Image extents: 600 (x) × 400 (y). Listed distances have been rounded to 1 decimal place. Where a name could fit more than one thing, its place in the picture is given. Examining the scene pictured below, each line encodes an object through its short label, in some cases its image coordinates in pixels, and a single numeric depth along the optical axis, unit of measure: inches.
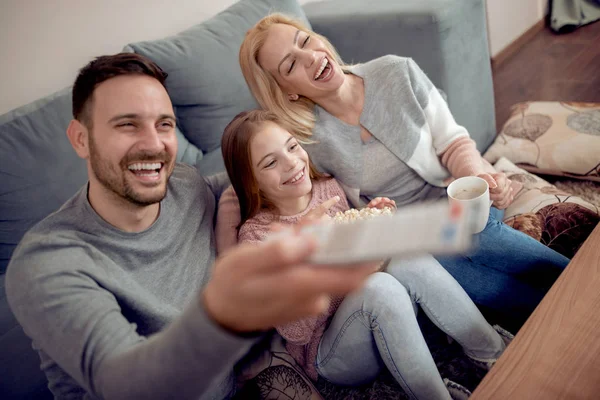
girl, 39.6
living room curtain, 136.8
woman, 51.7
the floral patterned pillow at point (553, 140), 64.8
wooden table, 30.7
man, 20.2
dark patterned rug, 42.4
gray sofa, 48.7
